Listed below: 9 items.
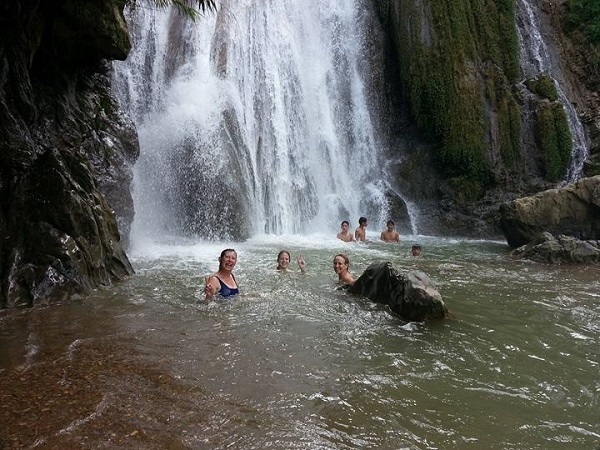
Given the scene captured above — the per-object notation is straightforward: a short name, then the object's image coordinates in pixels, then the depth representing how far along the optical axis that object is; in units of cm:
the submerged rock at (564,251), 1057
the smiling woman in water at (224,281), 668
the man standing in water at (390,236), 1411
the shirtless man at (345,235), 1362
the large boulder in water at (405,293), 586
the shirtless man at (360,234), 1391
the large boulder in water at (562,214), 1312
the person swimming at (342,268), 787
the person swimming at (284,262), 885
